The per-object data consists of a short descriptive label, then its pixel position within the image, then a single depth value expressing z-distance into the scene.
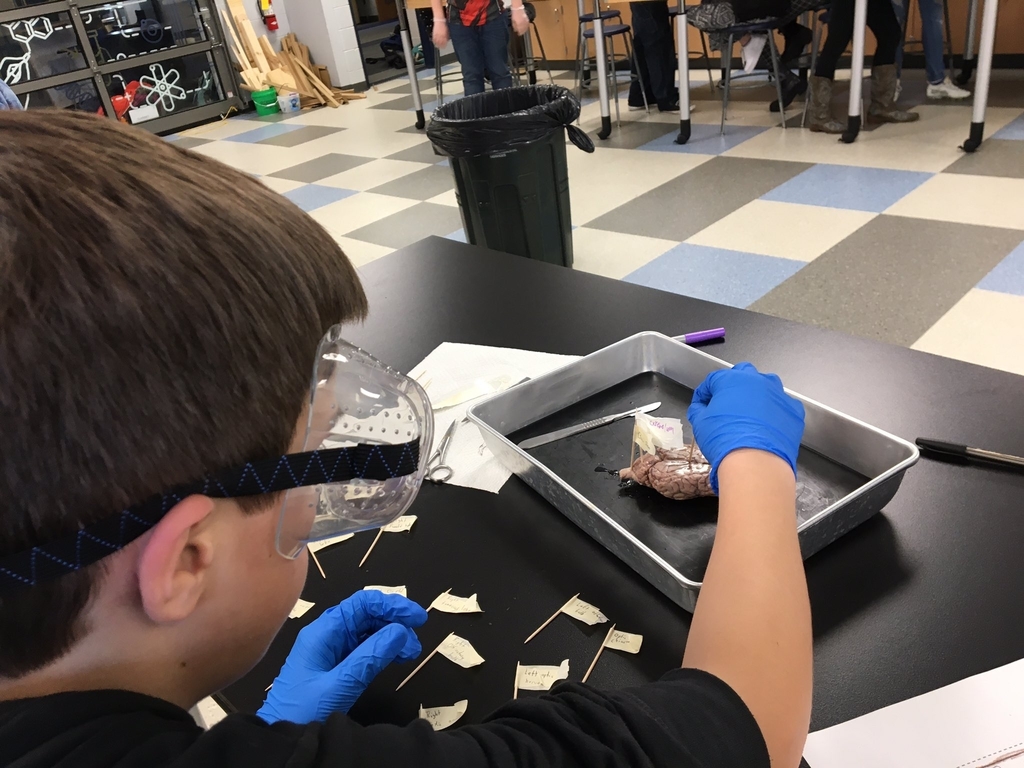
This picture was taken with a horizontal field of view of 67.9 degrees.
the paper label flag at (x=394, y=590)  0.75
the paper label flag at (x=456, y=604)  0.71
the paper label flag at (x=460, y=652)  0.66
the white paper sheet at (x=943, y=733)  0.54
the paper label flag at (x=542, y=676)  0.63
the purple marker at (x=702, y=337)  1.01
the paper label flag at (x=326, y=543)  0.84
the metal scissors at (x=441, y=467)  0.90
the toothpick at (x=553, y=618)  0.67
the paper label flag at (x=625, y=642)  0.64
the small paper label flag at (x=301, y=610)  0.75
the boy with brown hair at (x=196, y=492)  0.42
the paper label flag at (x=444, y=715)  0.61
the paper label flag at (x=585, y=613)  0.67
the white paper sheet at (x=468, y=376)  0.93
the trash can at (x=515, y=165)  2.29
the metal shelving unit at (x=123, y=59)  5.33
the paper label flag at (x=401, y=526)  0.83
